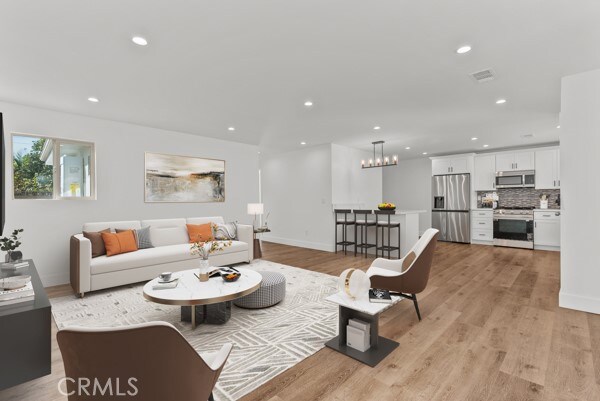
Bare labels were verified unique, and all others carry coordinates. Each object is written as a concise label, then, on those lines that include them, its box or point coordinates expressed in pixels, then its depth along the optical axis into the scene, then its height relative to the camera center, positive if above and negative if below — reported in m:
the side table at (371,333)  2.17 -1.11
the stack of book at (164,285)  2.72 -0.82
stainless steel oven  6.73 -0.72
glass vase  2.92 -0.73
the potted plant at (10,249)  2.62 -0.46
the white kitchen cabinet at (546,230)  6.42 -0.72
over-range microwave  6.88 +0.53
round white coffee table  2.44 -0.85
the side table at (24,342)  1.54 -0.81
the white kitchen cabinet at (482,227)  7.29 -0.72
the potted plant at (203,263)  2.92 -0.65
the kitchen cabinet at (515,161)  6.88 +0.99
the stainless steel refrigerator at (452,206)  7.57 -0.17
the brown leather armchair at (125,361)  0.96 -0.59
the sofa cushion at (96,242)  3.88 -0.57
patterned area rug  2.06 -1.24
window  3.96 +0.53
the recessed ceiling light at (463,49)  2.50 +1.38
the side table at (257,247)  5.69 -0.95
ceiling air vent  2.96 +1.37
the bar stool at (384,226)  5.78 -0.54
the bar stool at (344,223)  6.38 -0.52
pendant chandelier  5.91 +0.85
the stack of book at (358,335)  2.27 -1.12
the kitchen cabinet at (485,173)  7.37 +0.72
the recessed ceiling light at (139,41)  2.32 +1.38
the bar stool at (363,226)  6.10 -0.59
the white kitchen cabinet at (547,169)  6.56 +0.74
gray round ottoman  3.14 -1.10
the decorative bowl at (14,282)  1.88 -0.56
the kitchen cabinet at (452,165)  7.63 +1.02
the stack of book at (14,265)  2.46 -0.58
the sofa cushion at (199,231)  4.99 -0.54
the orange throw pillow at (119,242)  3.94 -0.59
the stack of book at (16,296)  1.71 -0.59
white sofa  3.55 -0.81
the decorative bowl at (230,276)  2.90 -0.80
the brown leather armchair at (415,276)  2.86 -0.80
